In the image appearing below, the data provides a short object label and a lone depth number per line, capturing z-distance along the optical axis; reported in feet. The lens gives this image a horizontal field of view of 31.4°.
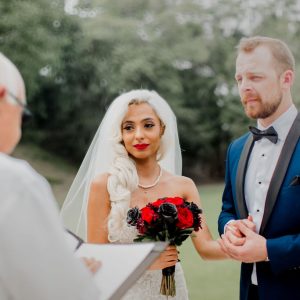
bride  10.29
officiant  4.17
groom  8.74
